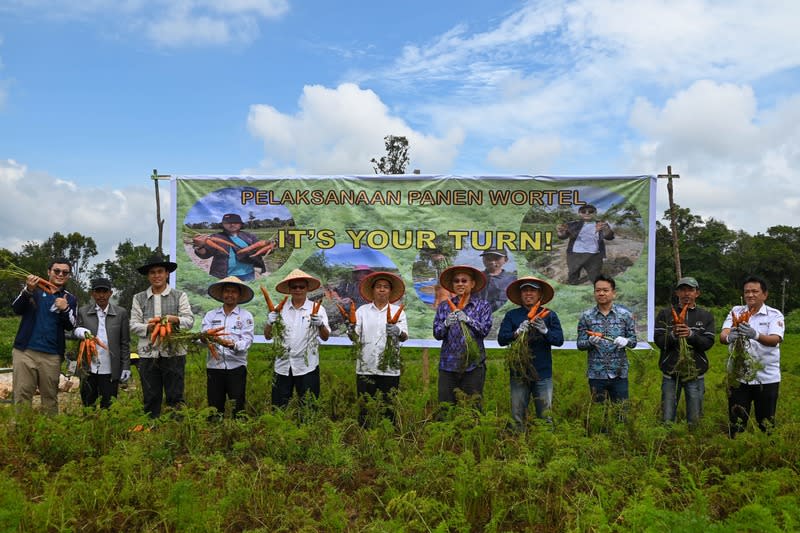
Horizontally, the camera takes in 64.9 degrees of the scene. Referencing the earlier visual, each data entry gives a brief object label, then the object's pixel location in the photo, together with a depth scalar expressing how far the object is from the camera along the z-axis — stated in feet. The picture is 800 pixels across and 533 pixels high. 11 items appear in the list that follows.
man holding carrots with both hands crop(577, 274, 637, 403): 18.95
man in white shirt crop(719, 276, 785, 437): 18.37
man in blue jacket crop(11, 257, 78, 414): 20.17
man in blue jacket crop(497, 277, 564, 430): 18.84
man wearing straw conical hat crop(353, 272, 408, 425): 19.79
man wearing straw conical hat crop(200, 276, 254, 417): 20.34
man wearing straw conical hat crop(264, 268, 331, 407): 20.12
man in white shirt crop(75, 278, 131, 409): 20.40
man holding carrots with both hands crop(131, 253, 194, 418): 19.94
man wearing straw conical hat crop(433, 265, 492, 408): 19.15
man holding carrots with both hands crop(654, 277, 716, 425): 18.79
